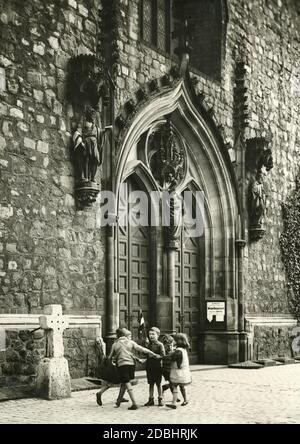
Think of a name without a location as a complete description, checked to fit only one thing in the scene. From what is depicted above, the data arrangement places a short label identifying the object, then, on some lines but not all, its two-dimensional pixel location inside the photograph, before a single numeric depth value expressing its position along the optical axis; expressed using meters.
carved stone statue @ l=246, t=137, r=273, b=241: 16.38
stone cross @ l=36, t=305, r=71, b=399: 9.59
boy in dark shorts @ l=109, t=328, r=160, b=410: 8.71
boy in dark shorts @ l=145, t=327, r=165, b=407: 9.02
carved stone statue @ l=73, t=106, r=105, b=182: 11.78
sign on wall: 15.53
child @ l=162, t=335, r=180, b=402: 8.88
